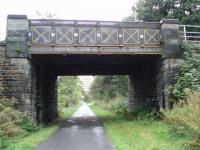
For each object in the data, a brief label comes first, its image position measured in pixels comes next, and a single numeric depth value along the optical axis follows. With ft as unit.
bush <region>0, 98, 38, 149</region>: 51.43
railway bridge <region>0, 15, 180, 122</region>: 72.79
